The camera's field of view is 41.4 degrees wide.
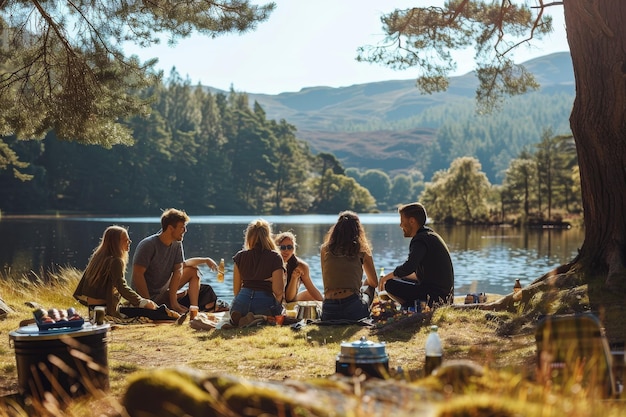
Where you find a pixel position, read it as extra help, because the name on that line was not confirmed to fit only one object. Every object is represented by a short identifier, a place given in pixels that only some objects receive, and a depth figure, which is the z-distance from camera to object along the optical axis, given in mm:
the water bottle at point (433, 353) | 3941
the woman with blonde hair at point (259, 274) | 8086
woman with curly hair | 7824
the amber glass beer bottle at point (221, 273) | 10003
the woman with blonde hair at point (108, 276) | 7914
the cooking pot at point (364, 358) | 4238
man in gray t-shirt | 8781
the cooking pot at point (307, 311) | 8383
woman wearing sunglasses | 9133
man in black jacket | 8016
